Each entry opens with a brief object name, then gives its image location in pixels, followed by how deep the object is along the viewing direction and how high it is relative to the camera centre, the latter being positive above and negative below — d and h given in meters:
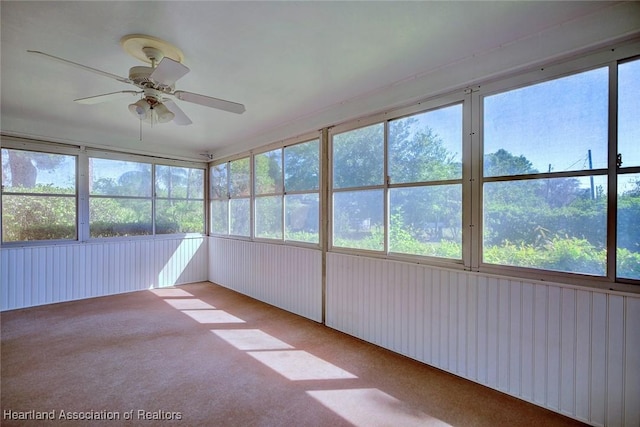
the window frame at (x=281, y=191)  3.86 +0.32
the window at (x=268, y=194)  4.55 +0.30
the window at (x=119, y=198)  4.96 +0.23
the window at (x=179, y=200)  5.67 +0.24
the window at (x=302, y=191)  3.95 +0.29
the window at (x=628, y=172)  1.86 +0.26
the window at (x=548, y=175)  2.00 +0.28
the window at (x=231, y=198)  5.28 +0.27
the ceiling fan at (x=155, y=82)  2.08 +0.95
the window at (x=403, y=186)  2.67 +0.28
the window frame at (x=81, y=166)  4.27 +0.73
